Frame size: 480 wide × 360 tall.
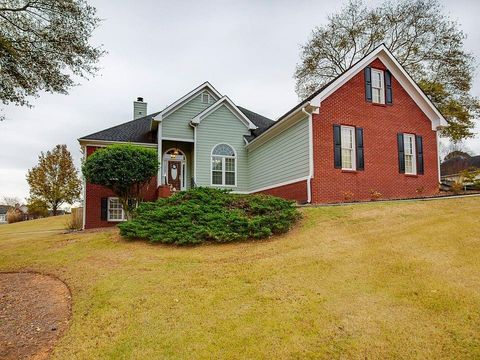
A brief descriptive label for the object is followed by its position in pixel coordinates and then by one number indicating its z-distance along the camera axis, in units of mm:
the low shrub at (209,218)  9008
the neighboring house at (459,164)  41022
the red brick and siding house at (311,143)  14172
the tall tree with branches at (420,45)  24266
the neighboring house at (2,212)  78688
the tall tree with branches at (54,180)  38969
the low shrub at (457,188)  15109
